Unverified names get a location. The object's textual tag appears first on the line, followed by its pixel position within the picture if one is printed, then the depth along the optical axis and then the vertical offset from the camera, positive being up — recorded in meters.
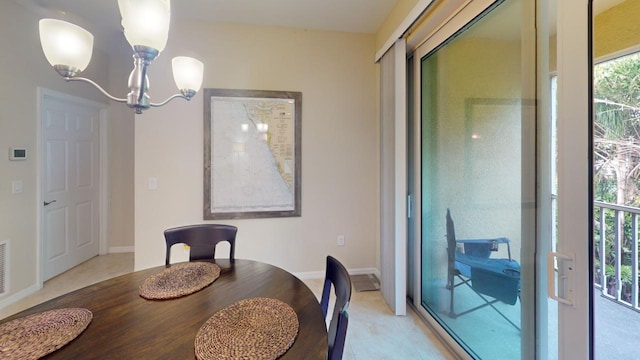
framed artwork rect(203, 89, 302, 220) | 2.77 +0.28
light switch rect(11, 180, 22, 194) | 2.50 -0.06
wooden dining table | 0.87 -0.55
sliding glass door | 0.97 +0.00
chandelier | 1.04 +0.58
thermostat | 2.47 +0.25
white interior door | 2.94 -0.04
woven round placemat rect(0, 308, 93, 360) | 0.85 -0.55
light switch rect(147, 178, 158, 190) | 2.72 -0.04
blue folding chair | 1.39 -0.56
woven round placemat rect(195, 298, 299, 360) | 0.85 -0.55
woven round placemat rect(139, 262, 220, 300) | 1.24 -0.52
